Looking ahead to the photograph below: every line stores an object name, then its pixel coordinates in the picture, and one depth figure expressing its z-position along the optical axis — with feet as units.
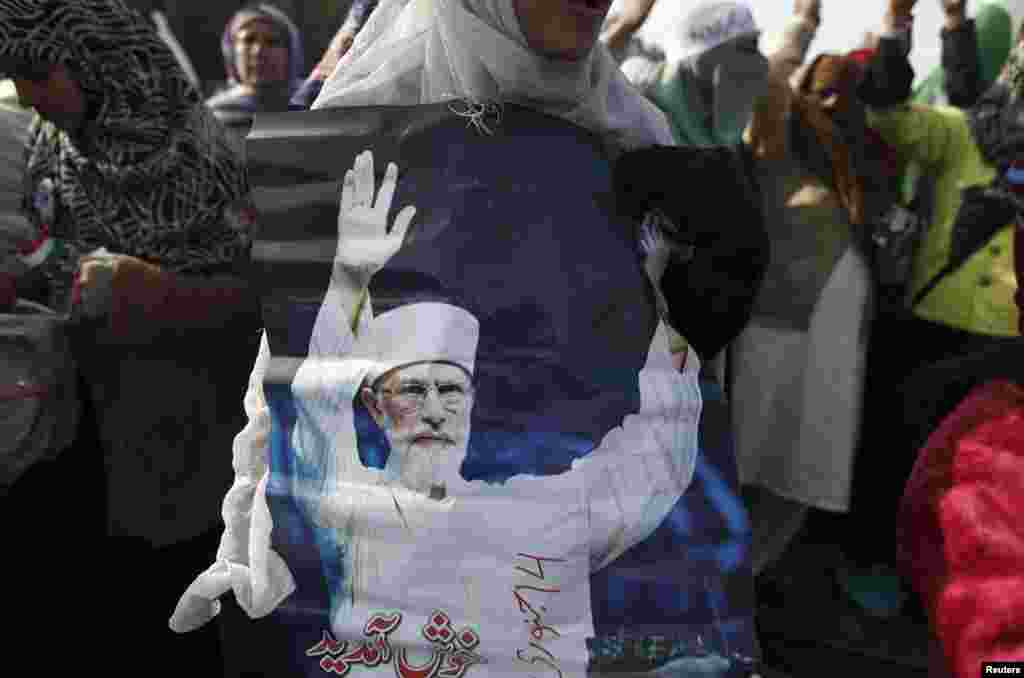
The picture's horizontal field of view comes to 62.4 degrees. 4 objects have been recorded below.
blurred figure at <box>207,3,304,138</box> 11.51
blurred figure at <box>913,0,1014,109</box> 9.70
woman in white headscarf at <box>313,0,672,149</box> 3.93
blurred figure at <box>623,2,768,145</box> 8.96
